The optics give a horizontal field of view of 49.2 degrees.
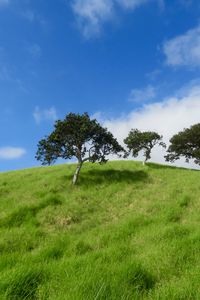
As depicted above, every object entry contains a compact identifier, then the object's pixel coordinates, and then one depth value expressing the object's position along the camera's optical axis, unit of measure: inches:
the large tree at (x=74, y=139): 903.1
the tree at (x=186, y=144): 1659.7
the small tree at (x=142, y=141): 1387.1
